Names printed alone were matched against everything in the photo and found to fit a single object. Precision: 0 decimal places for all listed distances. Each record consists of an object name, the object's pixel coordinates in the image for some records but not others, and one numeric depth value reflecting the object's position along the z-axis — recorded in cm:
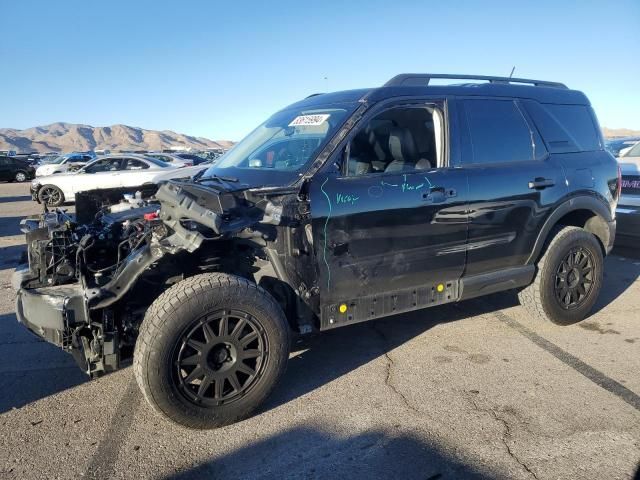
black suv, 286
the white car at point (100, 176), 1493
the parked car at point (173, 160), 1678
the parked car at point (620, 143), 1285
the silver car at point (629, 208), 655
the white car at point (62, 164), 2409
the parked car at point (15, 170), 2717
